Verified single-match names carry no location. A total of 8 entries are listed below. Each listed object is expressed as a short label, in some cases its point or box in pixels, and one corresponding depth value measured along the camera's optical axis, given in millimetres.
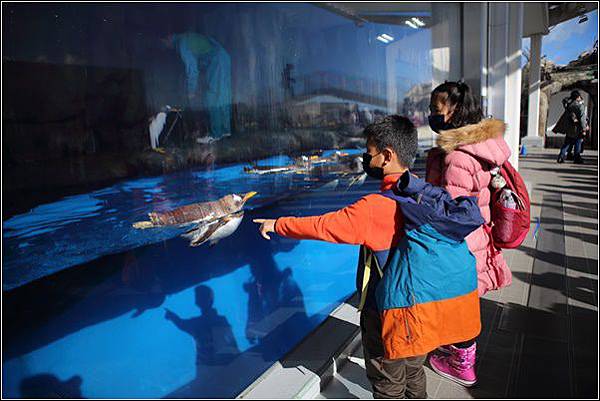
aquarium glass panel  1648
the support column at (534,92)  17047
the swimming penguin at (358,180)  4176
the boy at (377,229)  1580
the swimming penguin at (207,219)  2125
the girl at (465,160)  2080
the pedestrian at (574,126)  10391
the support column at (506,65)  5941
